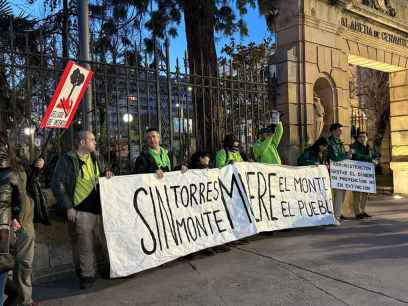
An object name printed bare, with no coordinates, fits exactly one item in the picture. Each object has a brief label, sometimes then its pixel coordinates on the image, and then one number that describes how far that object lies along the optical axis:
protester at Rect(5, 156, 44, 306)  3.86
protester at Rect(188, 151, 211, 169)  6.10
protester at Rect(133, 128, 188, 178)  5.43
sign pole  5.23
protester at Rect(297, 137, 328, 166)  7.68
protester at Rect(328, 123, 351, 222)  7.94
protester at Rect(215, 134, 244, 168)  6.36
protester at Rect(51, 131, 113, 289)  4.54
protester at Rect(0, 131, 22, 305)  3.15
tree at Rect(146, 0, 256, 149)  7.78
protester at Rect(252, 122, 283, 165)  7.29
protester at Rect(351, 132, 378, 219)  8.45
